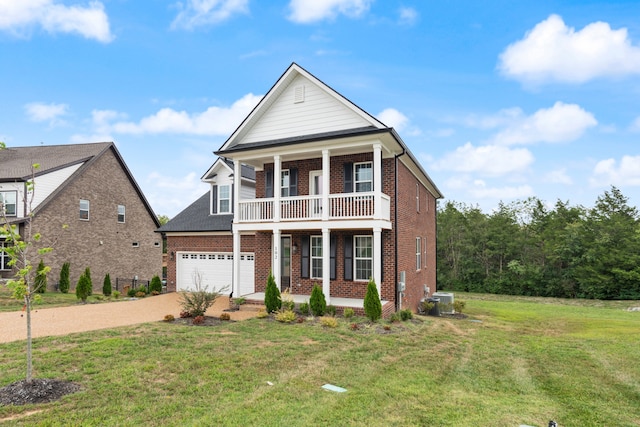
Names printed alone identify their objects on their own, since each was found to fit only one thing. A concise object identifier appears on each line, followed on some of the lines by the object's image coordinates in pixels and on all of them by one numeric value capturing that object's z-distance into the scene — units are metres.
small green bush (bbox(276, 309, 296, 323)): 11.57
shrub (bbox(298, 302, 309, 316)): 12.53
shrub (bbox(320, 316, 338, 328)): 10.85
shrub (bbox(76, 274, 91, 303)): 16.09
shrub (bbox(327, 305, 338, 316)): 12.34
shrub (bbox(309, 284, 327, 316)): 12.24
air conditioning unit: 15.72
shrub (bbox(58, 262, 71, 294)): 20.02
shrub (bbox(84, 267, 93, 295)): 16.48
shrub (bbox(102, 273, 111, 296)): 18.67
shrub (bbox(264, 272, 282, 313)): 12.73
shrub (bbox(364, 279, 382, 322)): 11.54
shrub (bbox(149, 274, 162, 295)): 19.14
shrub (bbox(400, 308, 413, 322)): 12.27
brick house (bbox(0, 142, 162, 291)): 20.48
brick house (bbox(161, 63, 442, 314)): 12.75
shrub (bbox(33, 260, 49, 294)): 17.46
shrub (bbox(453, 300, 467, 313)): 16.39
